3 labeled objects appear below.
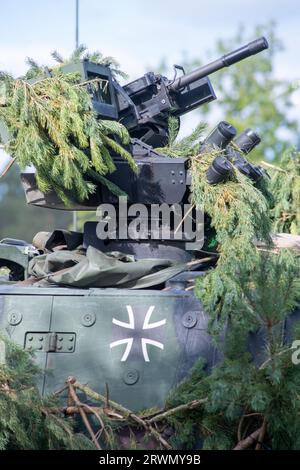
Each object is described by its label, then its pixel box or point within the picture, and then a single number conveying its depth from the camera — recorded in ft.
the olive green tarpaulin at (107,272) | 46.55
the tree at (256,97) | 193.67
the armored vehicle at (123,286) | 43.65
